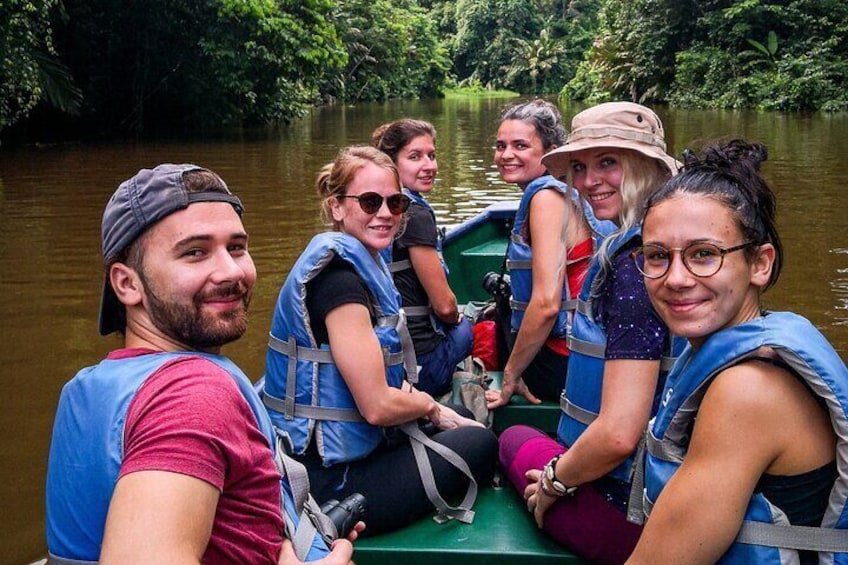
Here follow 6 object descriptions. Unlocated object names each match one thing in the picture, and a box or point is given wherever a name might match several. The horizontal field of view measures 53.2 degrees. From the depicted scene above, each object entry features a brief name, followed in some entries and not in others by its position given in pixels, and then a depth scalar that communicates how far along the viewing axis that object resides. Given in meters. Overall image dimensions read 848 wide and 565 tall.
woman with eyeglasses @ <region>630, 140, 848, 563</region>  1.37
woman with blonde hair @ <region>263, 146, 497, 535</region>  2.28
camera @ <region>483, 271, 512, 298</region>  3.77
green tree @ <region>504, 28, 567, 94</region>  46.59
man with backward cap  1.15
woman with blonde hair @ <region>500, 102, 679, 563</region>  1.98
